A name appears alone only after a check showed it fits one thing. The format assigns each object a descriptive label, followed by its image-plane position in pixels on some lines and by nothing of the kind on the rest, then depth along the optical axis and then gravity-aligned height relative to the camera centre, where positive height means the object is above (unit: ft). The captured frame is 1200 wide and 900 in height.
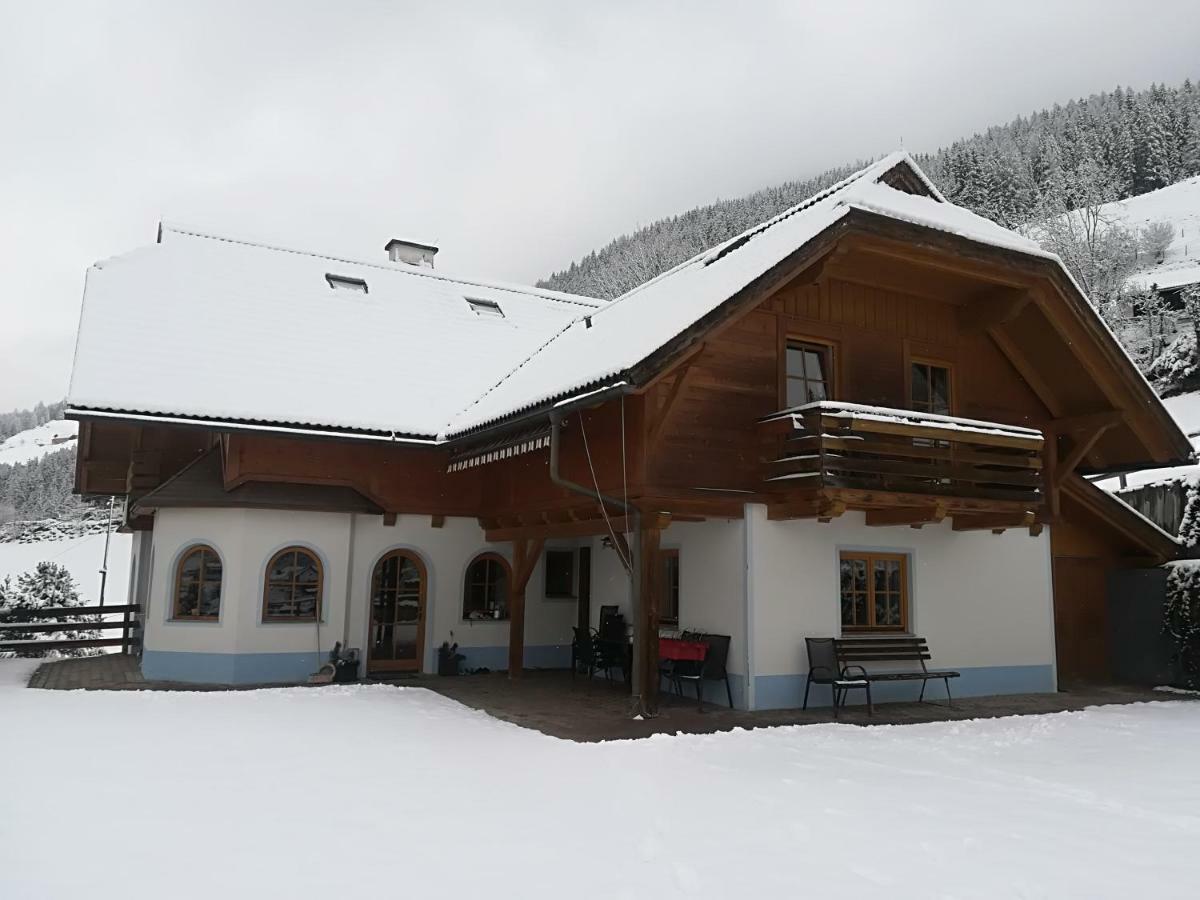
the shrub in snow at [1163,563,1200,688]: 42.19 -0.75
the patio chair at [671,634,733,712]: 34.58 -2.88
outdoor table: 34.32 -2.20
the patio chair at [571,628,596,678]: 40.88 -2.68
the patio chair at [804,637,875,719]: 33.82 -2.84
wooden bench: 35.91 -2.37
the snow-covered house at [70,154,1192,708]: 34.09 +5.43
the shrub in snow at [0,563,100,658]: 57.16 -1.44
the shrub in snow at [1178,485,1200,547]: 46.03 +3.74
